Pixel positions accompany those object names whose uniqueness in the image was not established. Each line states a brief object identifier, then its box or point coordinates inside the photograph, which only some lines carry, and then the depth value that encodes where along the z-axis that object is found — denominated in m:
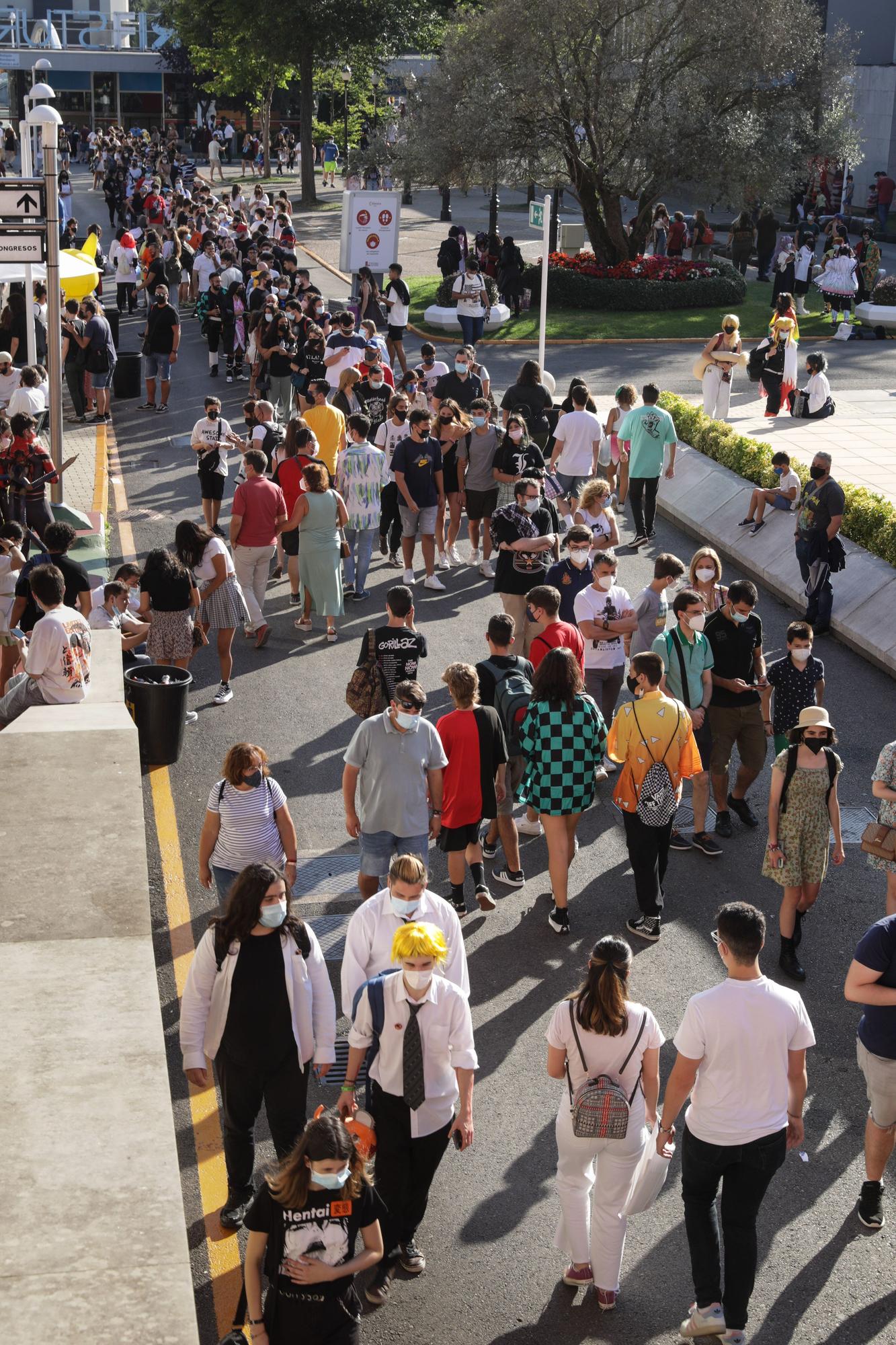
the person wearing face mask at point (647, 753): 8.49
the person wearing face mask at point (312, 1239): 4.77
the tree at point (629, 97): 31.67
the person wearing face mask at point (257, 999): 5.84
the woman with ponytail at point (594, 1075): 5.64
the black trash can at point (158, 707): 10.61
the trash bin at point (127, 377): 24.47
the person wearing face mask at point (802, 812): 8.21
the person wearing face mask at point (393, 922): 6.14
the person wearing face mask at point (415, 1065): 5.69
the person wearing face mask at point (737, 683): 9.96
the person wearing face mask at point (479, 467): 14.84
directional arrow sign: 14.90
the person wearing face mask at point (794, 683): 9.62
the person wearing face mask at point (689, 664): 9.73
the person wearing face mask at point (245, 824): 7.44
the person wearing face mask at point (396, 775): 7.92
